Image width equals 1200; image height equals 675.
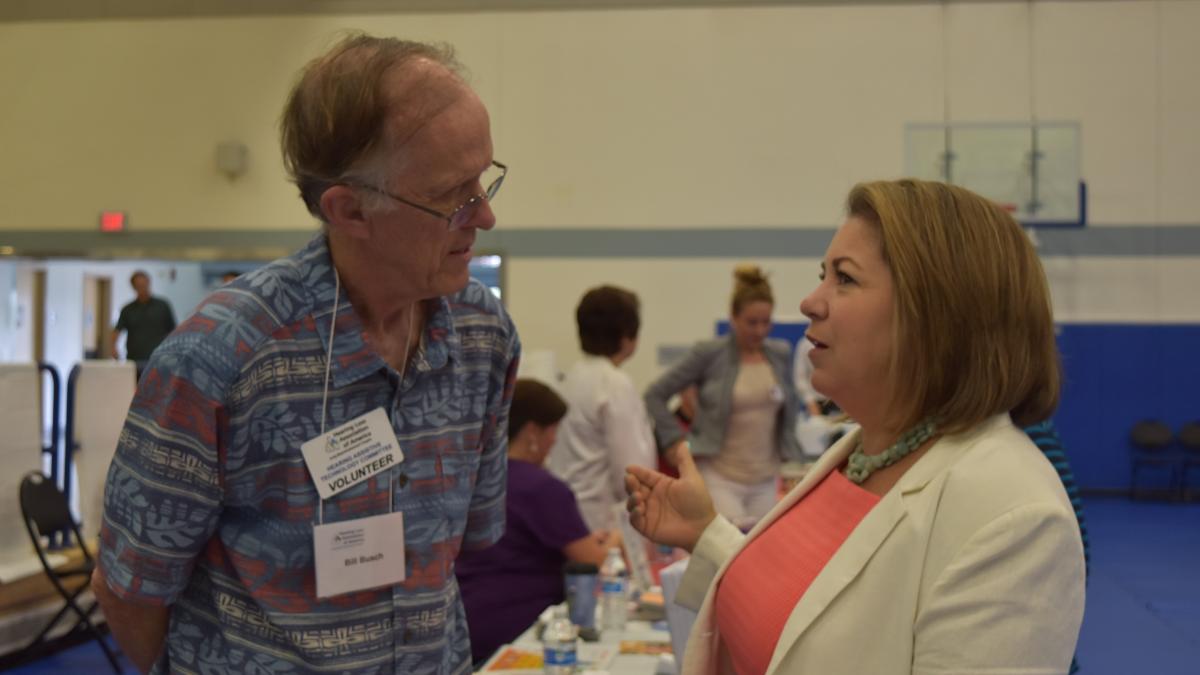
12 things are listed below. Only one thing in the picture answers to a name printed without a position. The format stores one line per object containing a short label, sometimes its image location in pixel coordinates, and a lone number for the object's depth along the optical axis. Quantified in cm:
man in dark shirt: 1002
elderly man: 123
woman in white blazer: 112
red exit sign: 1032
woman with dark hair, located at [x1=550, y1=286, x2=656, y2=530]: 423
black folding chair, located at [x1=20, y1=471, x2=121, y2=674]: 468
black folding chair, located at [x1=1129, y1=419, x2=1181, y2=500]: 956
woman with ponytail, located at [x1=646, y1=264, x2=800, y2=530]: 460
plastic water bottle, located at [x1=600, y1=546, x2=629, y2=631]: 312
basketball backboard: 913
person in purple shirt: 308
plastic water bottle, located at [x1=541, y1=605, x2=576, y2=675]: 249
